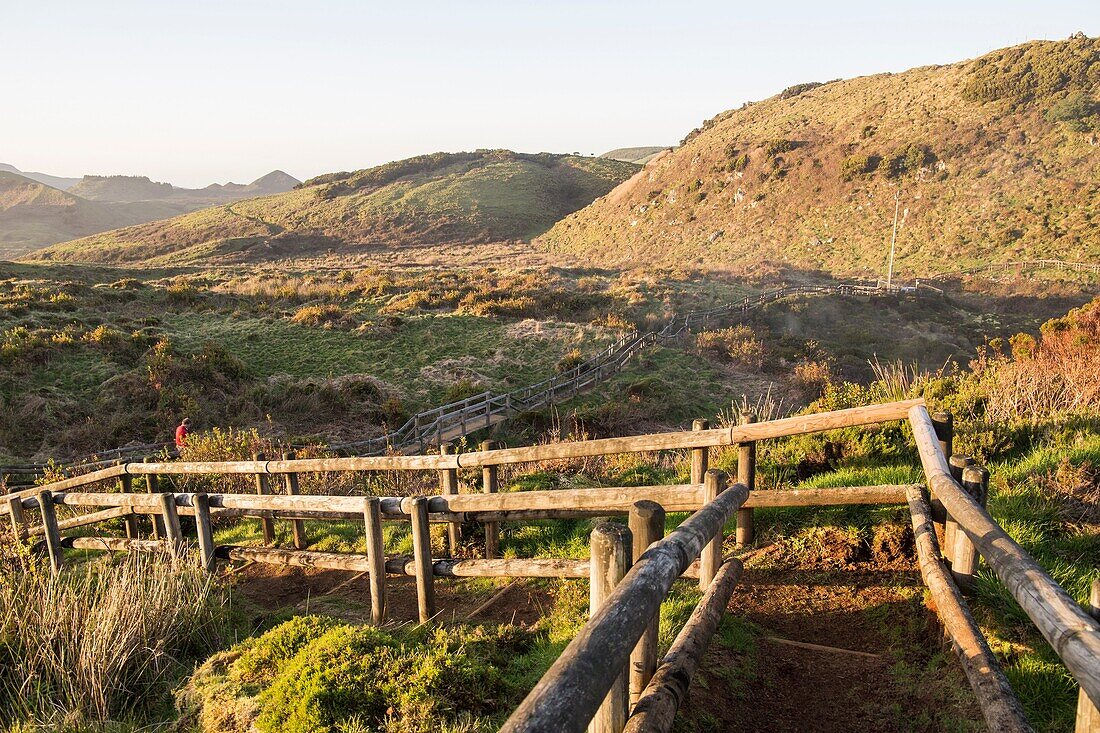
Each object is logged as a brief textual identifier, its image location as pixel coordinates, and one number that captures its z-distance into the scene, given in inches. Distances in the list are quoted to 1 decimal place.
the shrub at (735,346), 987.3
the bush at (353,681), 130.4
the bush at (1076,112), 1758.1
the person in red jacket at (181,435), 482.3
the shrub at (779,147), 2284.7
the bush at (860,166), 2011.6
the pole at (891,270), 1456.9
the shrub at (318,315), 1045.2
